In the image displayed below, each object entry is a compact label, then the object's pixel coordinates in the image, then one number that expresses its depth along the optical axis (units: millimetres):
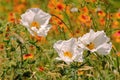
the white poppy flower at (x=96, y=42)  2522
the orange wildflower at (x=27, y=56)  2912
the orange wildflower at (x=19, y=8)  5949
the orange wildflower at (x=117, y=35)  4156
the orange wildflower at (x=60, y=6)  4000
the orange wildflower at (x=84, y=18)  3959
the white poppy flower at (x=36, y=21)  2619
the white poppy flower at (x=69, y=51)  2511
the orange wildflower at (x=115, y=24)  4600
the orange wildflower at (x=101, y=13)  4114
